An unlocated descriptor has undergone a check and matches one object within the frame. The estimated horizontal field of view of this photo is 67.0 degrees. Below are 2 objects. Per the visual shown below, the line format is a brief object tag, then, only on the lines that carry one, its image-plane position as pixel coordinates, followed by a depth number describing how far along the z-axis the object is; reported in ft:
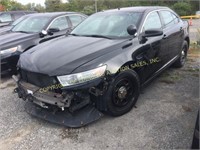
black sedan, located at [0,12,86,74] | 11.32
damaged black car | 6.60
